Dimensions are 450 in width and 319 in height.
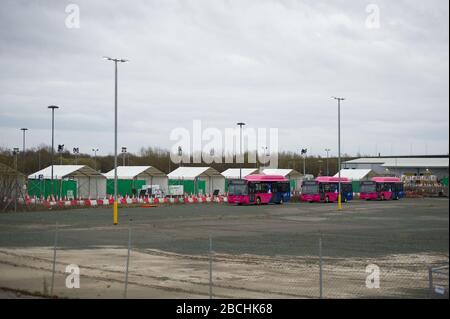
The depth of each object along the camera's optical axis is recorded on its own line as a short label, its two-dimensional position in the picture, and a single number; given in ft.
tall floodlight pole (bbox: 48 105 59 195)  183.89
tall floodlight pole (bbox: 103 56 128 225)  111.34
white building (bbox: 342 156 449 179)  398.42
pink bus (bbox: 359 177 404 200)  263.90
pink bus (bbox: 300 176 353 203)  231.30
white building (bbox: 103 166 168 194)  252.42
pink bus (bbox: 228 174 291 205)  201.77
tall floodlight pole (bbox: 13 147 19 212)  158.56
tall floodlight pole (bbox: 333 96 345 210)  170.60
